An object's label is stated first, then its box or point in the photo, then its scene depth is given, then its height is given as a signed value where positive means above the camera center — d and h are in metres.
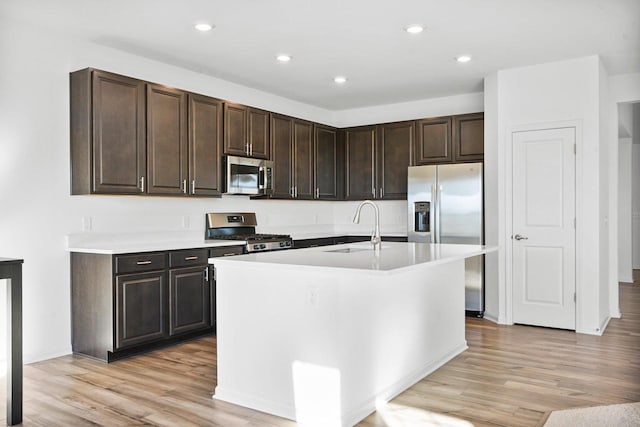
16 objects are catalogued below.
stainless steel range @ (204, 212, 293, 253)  5.13 -0.26
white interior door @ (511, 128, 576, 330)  4.94 -0.19
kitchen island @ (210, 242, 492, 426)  2.75 -0.71
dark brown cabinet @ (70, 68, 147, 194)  4.04 +0.62
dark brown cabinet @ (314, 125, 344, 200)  6.57 +0.61
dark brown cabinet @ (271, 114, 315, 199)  5.89 +0.62
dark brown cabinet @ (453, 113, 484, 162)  5.81 +0.81
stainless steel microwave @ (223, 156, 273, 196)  5.19 +0.35
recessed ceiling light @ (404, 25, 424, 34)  3.92 +1.39
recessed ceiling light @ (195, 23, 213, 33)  3.86 +1.38
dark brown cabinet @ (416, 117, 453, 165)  6.04 +0.81
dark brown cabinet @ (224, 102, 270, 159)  5.23 +0.83
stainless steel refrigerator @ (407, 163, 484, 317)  5.52 -0.02
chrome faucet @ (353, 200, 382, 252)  3.84 -0.24
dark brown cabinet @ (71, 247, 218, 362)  3.92 -0.73
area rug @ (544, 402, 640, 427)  2.76 -1.15
